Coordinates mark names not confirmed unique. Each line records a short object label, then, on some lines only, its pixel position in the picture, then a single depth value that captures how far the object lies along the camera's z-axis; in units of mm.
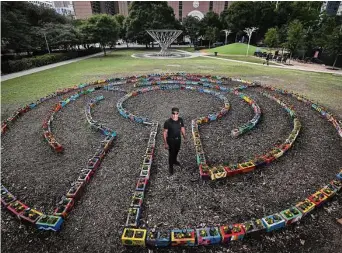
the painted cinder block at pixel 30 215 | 4896
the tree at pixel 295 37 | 33125
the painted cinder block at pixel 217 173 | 6304
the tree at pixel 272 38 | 42825
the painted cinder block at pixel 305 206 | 4992
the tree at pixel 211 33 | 61875
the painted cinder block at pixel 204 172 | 6349
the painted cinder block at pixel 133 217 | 4822
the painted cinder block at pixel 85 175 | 6211
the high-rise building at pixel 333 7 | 116000
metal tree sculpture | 46781
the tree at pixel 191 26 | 68875
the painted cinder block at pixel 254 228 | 4562
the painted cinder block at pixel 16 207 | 5180
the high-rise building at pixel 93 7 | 116188
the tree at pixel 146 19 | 58469
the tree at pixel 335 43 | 26438
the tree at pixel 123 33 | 62888
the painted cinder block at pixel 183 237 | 4363
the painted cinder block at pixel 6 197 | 5498
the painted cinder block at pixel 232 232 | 4461
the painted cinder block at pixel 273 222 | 4648
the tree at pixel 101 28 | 40594
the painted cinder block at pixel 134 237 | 4352
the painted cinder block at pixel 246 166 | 6561
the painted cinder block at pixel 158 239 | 4367
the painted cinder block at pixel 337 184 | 5766
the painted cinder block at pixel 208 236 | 4398
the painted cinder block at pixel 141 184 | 5832
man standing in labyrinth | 6005
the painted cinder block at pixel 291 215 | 4787
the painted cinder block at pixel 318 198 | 5250
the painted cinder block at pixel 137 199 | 5278
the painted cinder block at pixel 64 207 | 5078
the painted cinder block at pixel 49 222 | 4742
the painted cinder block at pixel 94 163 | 6737
